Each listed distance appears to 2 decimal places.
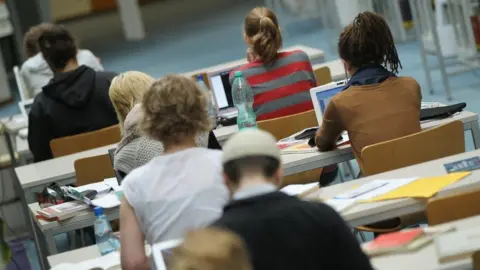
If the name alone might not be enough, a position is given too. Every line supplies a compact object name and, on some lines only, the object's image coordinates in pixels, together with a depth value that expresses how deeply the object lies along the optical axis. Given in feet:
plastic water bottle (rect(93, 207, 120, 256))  27.12
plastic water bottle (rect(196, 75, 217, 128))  42.02
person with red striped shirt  38.38
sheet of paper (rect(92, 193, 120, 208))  30.73
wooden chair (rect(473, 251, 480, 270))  18.22
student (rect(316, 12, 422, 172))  30.20
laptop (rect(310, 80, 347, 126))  33.66
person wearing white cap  16.60
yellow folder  24.14
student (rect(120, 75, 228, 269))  22.76
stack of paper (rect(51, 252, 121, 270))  24.89
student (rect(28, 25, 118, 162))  42.82
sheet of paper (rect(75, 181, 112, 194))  32.73
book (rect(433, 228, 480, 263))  18.94
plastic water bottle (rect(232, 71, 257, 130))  37.97
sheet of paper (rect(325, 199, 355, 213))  24.56
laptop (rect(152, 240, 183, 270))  19.88
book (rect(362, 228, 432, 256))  20.20
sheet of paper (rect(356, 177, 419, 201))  25.04
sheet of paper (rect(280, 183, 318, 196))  26.82
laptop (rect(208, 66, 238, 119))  43.45
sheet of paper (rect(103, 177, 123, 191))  32.24
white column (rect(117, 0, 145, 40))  102.59
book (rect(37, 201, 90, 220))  30.88
